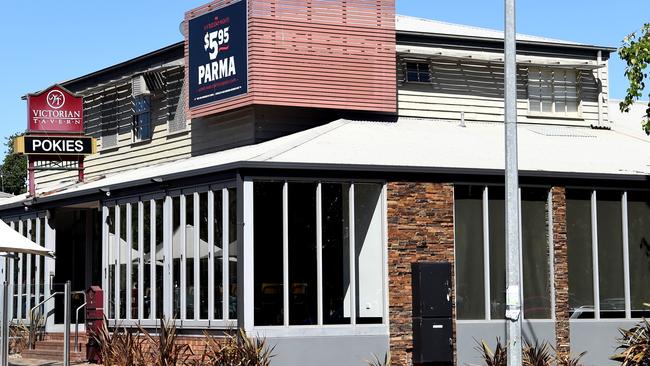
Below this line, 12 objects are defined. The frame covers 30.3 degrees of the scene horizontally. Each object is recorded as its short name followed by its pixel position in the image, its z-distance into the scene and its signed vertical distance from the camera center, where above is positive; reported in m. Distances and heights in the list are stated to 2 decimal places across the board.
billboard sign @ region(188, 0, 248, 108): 28.20 +5.43
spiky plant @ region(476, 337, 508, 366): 23.81 -1.58
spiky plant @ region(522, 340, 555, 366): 23.56 -1.56
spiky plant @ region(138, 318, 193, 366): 23.83 -1.36
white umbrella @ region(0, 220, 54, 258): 23.25 +0.76
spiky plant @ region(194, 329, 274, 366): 22.44 -1.34
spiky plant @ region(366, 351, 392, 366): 23.80 -1.63
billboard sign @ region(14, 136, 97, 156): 33.82 +3.91
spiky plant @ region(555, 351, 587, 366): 23.70 -1.70
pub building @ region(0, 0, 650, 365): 23.80 +1.80
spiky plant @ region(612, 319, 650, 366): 21.48 -1.32
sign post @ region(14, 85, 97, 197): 34.00 +4.31
